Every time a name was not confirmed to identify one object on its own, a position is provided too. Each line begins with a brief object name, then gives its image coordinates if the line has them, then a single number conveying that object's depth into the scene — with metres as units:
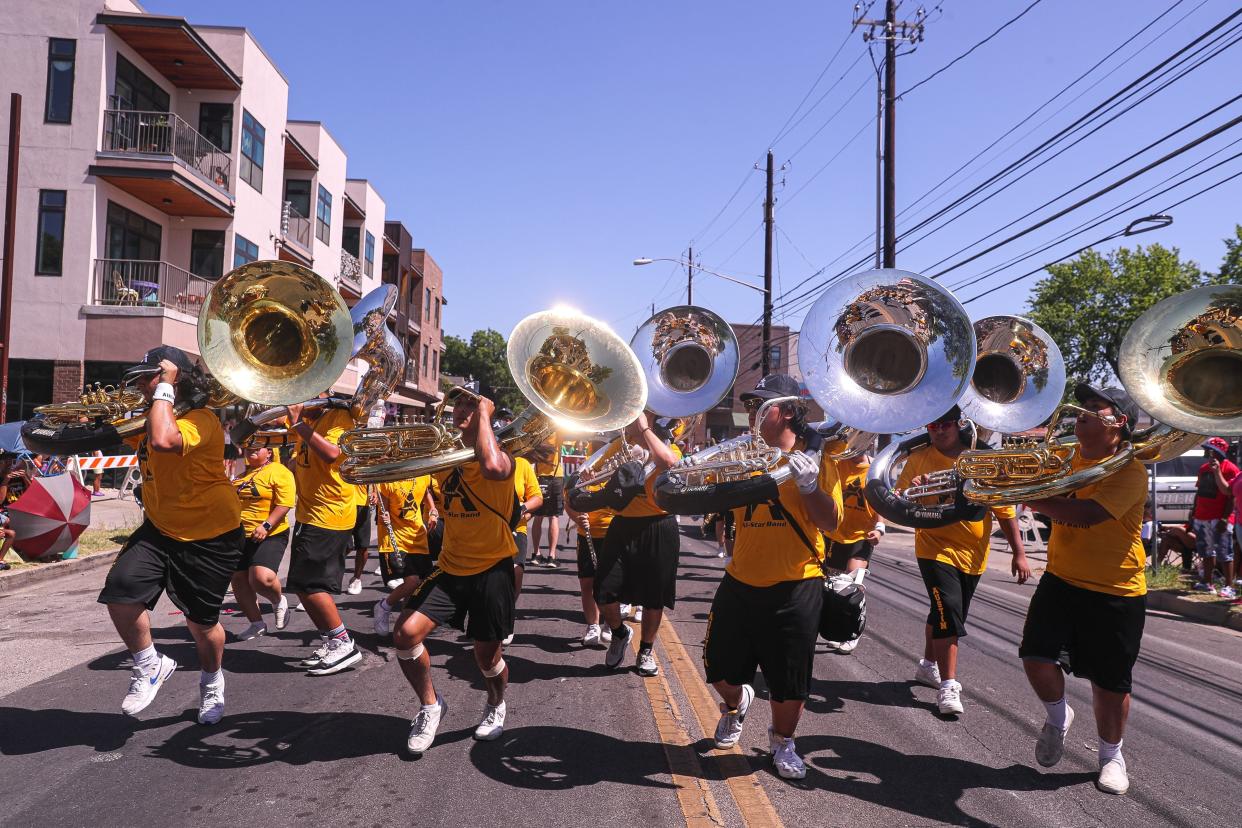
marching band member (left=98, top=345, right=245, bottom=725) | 4.34
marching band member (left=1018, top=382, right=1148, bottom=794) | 4.03
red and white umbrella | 8.96
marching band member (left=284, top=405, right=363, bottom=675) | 5.60
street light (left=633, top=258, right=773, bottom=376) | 22.03
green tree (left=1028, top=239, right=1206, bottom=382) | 46.46
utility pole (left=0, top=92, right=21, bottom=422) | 13.36
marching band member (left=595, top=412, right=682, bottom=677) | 5.80
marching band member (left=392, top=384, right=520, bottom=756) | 4.15
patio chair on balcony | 18.66
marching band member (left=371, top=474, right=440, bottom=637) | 6.82
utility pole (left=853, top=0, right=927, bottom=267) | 15.61
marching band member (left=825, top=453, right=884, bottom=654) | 6.48
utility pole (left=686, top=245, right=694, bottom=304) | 39.69
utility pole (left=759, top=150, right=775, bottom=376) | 26.45
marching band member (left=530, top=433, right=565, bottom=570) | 8.18
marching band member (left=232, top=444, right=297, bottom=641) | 6.35
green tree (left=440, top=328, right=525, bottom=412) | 71.25
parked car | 17.42
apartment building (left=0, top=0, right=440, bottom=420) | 18.17
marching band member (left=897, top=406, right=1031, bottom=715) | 5.21
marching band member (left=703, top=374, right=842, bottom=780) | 3.90
